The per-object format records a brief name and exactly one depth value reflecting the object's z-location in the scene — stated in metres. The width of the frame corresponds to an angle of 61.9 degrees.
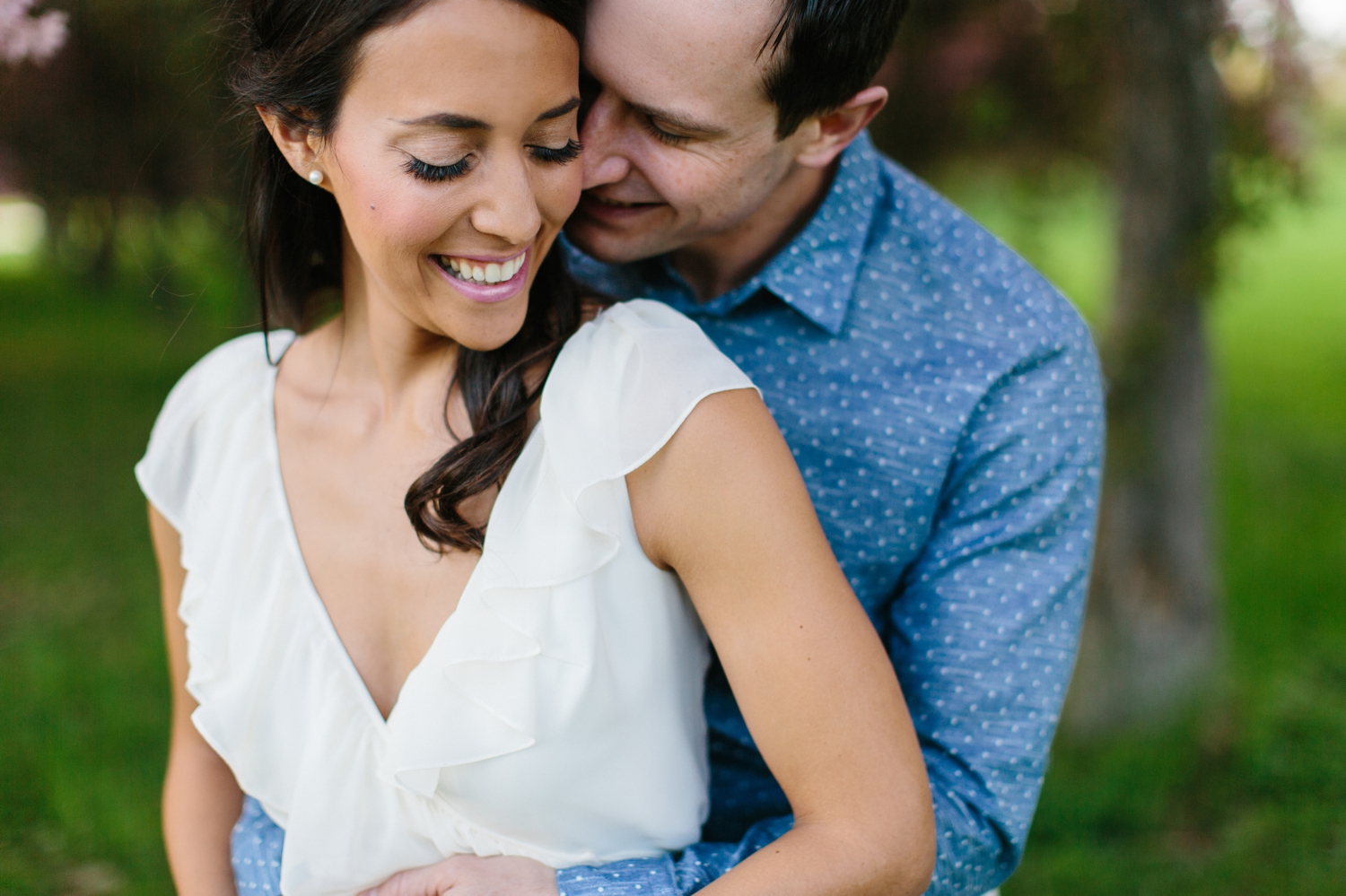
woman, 1.46
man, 1.81
